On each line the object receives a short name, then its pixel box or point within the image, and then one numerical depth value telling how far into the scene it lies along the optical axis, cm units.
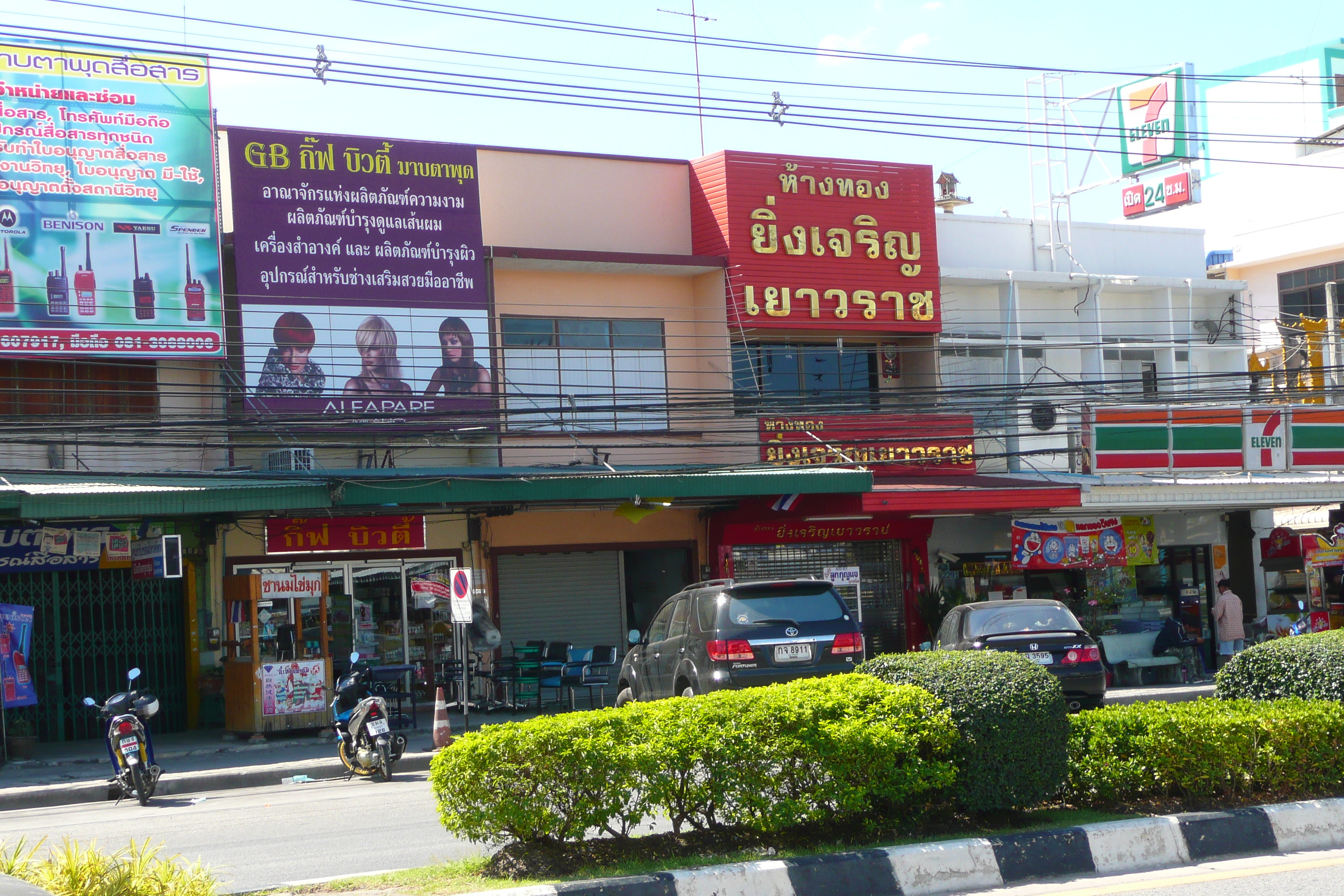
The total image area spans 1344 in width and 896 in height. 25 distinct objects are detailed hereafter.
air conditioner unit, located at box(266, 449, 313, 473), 1841
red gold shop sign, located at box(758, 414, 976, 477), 2186
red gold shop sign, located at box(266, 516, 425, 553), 1880
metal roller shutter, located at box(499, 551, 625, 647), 2164
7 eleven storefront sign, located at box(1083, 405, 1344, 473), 2258
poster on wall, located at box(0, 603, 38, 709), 1587
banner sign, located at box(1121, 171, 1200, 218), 3503
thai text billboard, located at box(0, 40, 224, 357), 1741
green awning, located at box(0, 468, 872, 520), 1510
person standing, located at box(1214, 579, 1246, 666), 2258
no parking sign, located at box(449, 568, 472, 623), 1608
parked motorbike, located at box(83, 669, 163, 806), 1295
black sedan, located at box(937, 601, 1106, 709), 1548
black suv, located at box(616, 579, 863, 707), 1330
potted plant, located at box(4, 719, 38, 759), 1653
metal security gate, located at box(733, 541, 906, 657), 2269
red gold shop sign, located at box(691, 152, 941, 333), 2206
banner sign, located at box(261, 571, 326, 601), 1748
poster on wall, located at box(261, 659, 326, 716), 1738
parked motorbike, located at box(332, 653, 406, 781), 1384
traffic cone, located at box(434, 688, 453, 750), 1526
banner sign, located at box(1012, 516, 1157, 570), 2347
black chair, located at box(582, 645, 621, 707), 1986
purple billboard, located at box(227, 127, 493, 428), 1880
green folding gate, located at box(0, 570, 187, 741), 1830
